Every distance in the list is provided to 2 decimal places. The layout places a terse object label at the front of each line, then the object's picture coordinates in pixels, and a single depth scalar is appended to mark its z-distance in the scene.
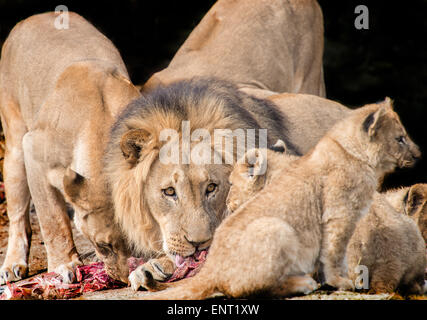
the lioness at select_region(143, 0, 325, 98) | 12.00
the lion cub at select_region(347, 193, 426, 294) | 7.36
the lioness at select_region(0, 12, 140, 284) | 8.80
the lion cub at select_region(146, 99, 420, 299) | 6.88
